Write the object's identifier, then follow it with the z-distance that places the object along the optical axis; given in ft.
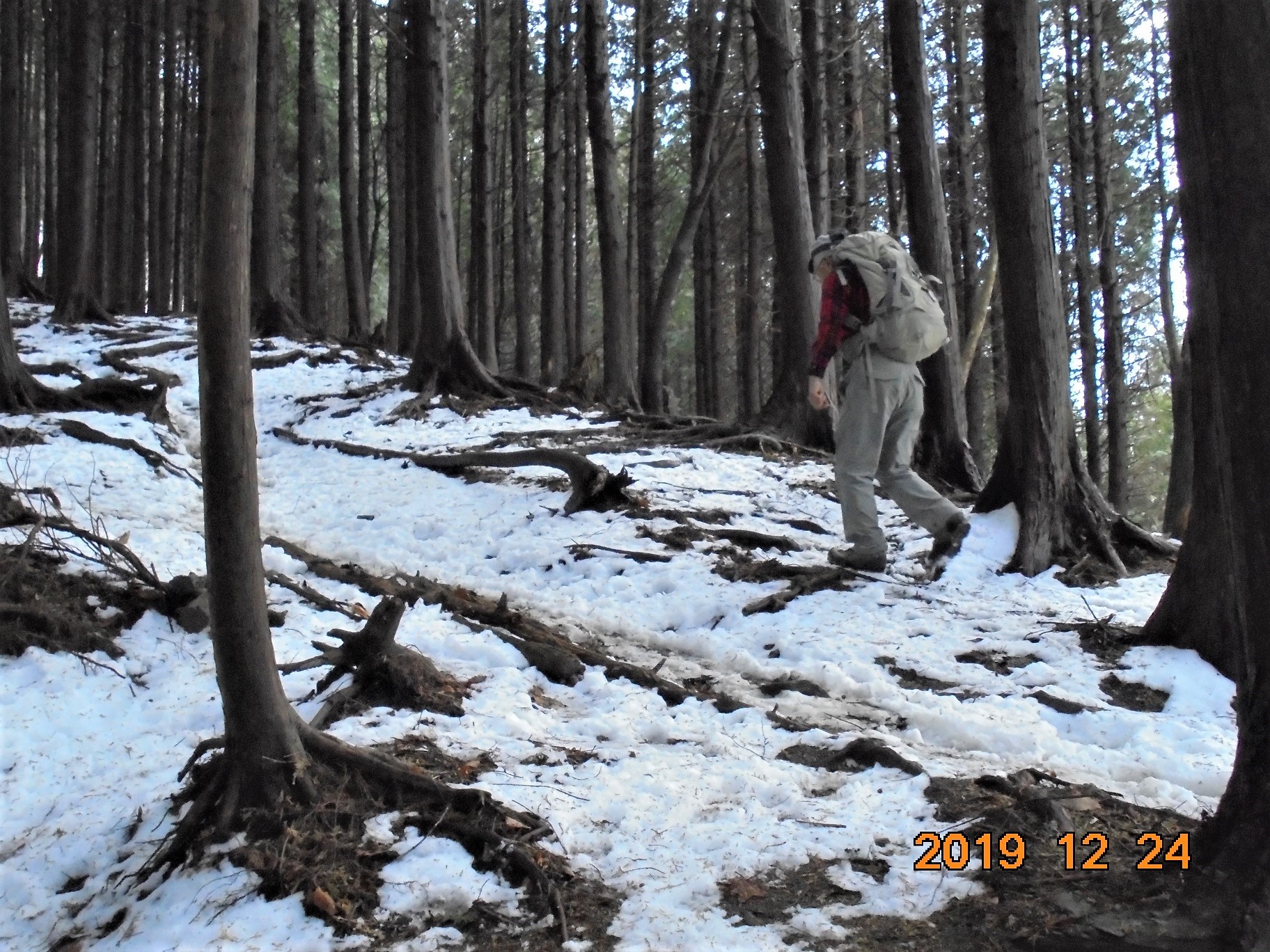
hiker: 18.83
